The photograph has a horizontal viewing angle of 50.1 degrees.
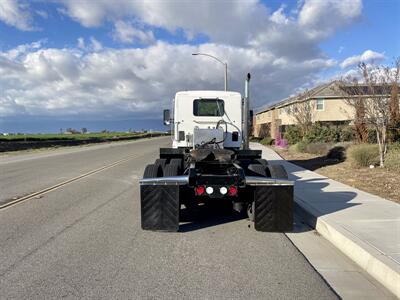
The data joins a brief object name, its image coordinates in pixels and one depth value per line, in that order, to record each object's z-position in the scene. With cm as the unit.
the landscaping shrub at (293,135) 3006
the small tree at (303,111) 2930
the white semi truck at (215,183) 686
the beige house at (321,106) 3766
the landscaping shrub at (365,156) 1475
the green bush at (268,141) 3834
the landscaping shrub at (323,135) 2420
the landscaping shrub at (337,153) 1851
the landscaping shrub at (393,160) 1331
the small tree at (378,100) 1537
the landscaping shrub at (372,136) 1997
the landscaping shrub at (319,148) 2151
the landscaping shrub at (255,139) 4668
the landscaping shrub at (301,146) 2400
